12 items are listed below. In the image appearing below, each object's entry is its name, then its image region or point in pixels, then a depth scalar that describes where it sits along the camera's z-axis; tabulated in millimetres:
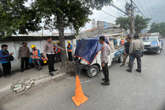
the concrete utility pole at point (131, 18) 10844
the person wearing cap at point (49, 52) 3740
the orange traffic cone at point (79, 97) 2276
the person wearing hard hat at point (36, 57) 4641
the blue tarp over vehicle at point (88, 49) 3551
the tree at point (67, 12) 3056
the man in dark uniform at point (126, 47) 4705
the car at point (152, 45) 7215
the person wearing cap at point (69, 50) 6297
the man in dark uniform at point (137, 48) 3932
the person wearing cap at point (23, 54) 4328
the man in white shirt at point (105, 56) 2939
